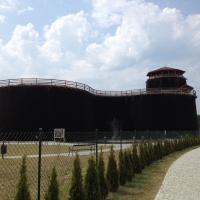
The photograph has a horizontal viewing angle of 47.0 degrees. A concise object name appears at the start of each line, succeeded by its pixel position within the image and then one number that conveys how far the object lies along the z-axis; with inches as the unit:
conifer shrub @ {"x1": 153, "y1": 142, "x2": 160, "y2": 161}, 598.9
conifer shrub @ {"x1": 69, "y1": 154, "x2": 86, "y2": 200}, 222.1
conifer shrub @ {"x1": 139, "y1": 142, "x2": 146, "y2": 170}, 462.0
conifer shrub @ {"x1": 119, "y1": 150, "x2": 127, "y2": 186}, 336.8
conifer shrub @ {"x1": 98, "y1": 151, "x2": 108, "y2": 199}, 268.0
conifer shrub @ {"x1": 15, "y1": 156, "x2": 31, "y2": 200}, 175.6
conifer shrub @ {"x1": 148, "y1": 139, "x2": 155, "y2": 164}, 540.8
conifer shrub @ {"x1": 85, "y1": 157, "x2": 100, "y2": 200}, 241.1
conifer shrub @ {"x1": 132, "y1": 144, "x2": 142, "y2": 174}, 422.6
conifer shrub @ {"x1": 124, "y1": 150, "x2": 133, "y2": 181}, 361.1
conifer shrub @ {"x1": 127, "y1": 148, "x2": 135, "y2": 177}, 397.5
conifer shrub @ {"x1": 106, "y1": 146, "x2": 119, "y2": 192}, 304.7
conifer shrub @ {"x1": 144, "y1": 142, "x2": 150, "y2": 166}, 498.0
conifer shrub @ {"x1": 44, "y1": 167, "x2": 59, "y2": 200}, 196.9
